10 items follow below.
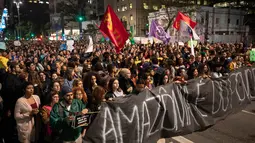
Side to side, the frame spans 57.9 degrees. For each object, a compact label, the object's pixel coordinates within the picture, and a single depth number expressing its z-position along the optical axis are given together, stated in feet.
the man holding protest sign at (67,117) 11.00
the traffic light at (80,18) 64.64
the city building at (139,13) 176.35
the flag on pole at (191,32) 35.19
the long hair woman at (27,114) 12.96
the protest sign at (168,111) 12.33
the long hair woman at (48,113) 12.56
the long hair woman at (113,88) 14.93
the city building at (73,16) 233.96
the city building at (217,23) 118.68
